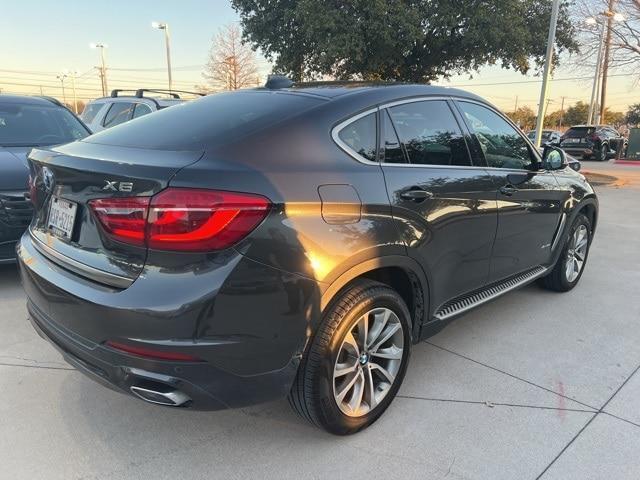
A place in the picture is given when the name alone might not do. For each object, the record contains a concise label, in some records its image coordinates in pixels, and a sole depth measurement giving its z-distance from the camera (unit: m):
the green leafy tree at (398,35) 15.41
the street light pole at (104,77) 46.24
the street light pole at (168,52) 25.53
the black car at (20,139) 4.14
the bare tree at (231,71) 29.61
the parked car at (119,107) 8.70
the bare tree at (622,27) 16.03
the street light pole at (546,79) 12.12
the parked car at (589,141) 23.11
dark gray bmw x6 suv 1.95
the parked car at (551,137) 26.22
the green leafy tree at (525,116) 70.81
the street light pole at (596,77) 17.45
